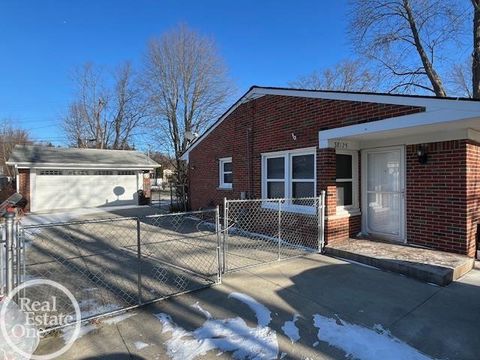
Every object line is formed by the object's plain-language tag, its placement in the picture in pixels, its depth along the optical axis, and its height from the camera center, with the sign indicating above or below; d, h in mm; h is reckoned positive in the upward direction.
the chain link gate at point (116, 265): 4090 -1571
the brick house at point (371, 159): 5457 +503
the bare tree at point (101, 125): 31655 +6161
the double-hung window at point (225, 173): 10391 +309
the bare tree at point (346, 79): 23702 +8693
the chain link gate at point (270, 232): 6090 -1296
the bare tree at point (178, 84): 22781 +7501
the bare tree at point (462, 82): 19500 +6483
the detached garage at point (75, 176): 15789 +339
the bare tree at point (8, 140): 37875 +5619
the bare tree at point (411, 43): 15020 +7258
